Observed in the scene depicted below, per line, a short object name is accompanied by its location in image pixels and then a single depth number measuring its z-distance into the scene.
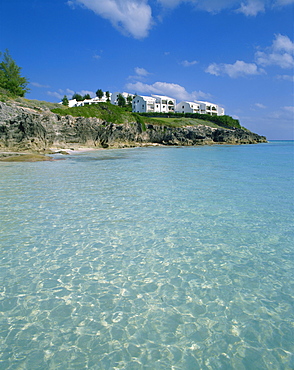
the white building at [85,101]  111.00
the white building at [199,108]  112.88
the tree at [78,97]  118.18
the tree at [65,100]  82.31
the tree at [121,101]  106.44
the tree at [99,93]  116.06
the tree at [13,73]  54.41
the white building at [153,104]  103.69
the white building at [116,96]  119.53
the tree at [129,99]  111.40
